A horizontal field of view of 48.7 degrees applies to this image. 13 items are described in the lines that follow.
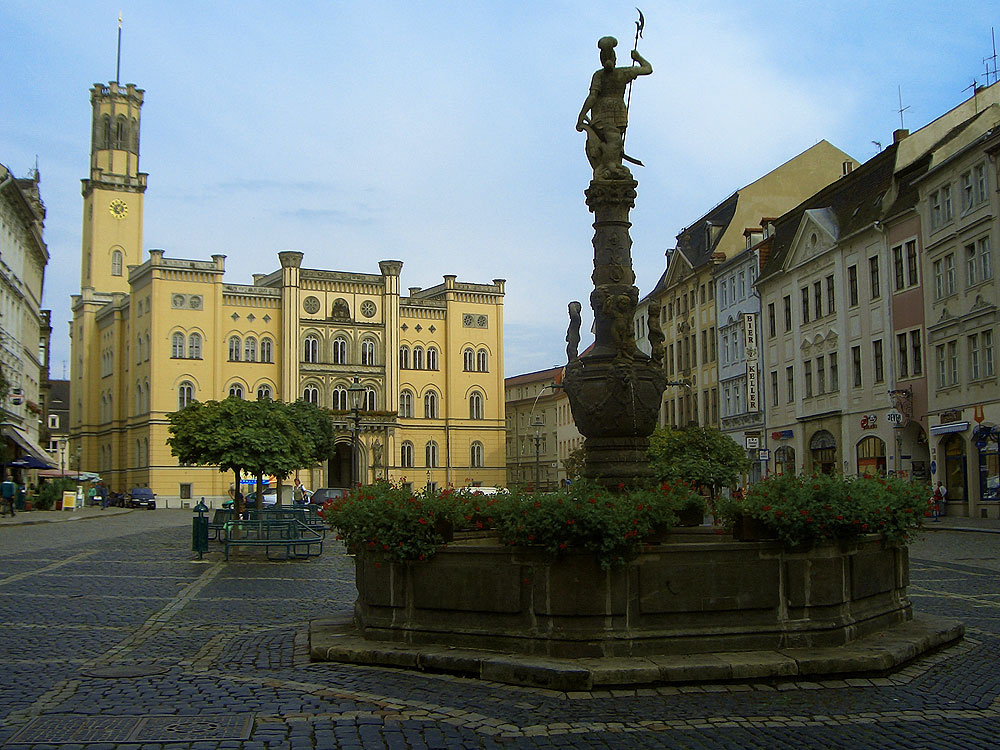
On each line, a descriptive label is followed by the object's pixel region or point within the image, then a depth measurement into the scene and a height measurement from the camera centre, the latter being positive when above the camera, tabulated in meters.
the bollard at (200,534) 23.70 -1.18
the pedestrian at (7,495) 46.00 -0.61
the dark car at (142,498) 72.69 -1.24
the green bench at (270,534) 22.75 -1.20
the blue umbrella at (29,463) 52.72 +0.83
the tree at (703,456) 34.31 +0.65
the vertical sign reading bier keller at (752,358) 55.19 +5.86
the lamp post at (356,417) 41.39 +2.28
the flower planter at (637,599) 9.03 -1.04
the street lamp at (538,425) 45.94 +2.21
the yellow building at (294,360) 82.69 +9.37
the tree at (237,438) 29.42 +1.09
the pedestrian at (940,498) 37.84 -0.82
